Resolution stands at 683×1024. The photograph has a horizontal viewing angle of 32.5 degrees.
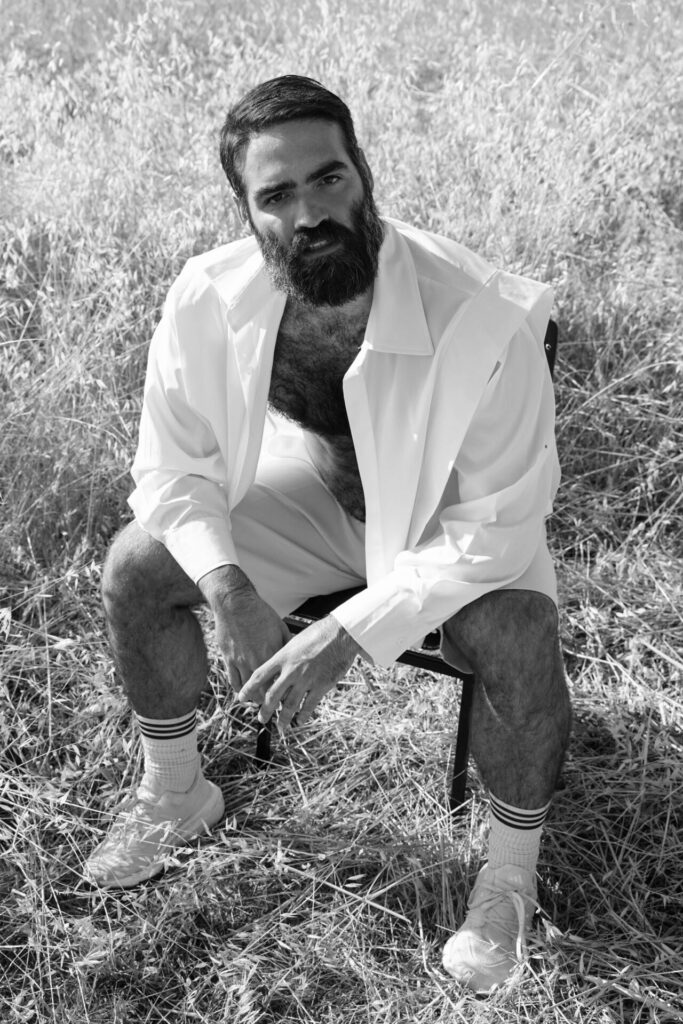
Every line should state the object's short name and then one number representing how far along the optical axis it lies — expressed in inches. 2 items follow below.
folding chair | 105.3
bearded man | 97.3
